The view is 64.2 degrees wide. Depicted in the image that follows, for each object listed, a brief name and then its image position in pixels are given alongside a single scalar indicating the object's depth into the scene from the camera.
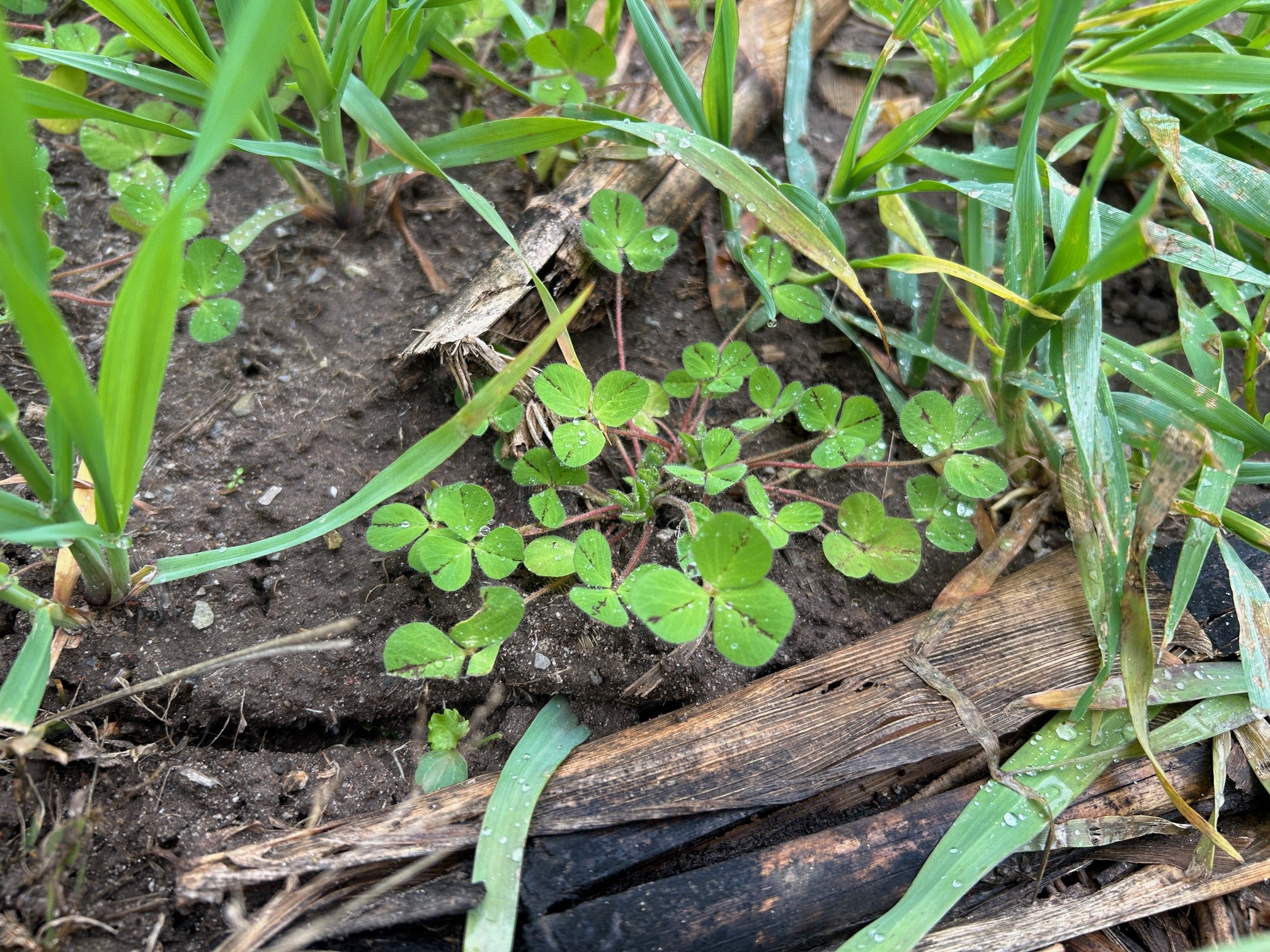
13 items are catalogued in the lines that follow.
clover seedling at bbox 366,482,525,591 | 0.17
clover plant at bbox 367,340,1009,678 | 0.15
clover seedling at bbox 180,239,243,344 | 0.19
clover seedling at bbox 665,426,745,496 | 0.17
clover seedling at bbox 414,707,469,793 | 0.16
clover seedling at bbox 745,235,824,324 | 0.20
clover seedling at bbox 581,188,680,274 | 0.19
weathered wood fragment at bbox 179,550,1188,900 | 0.15
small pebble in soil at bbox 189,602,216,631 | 0.17
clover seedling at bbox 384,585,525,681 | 0.16
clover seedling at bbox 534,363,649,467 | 0.17
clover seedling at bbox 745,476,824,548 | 0.17
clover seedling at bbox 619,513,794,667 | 0.15
